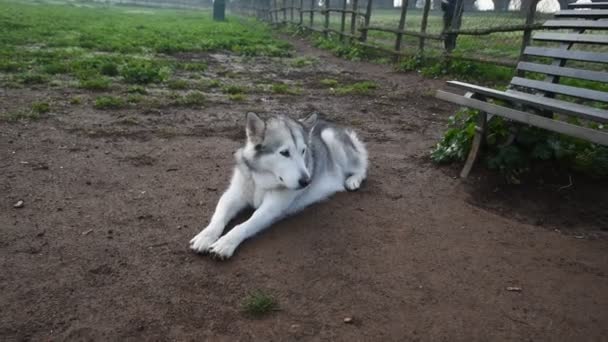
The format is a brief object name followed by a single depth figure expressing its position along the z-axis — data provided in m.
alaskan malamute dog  3.28
